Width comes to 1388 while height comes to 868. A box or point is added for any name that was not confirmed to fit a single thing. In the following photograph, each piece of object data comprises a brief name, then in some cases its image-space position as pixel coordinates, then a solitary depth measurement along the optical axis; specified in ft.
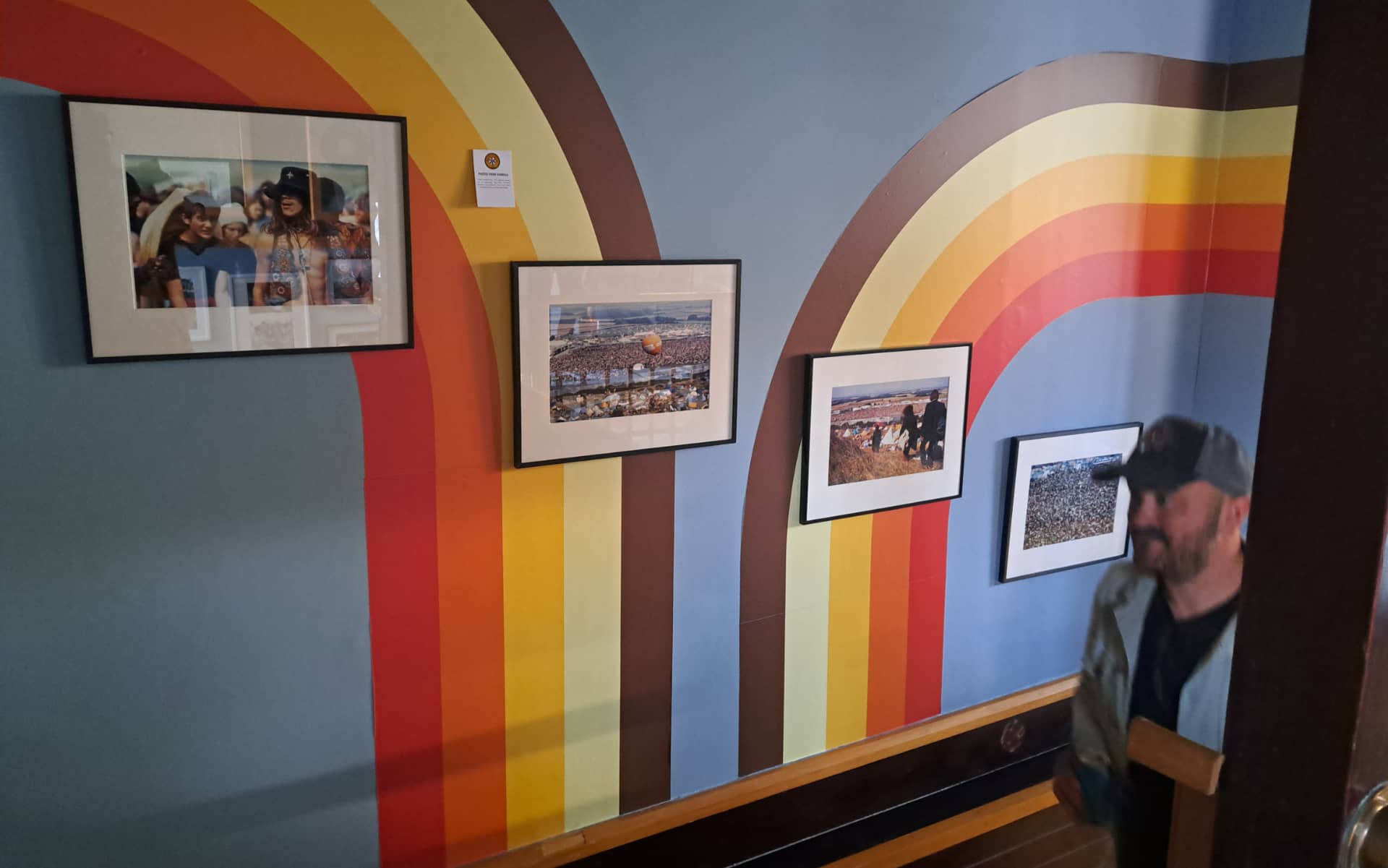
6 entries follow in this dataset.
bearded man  3.33
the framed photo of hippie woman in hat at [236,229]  5.59
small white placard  6.61
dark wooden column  1.86
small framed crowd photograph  9.80
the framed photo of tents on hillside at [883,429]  8.37
